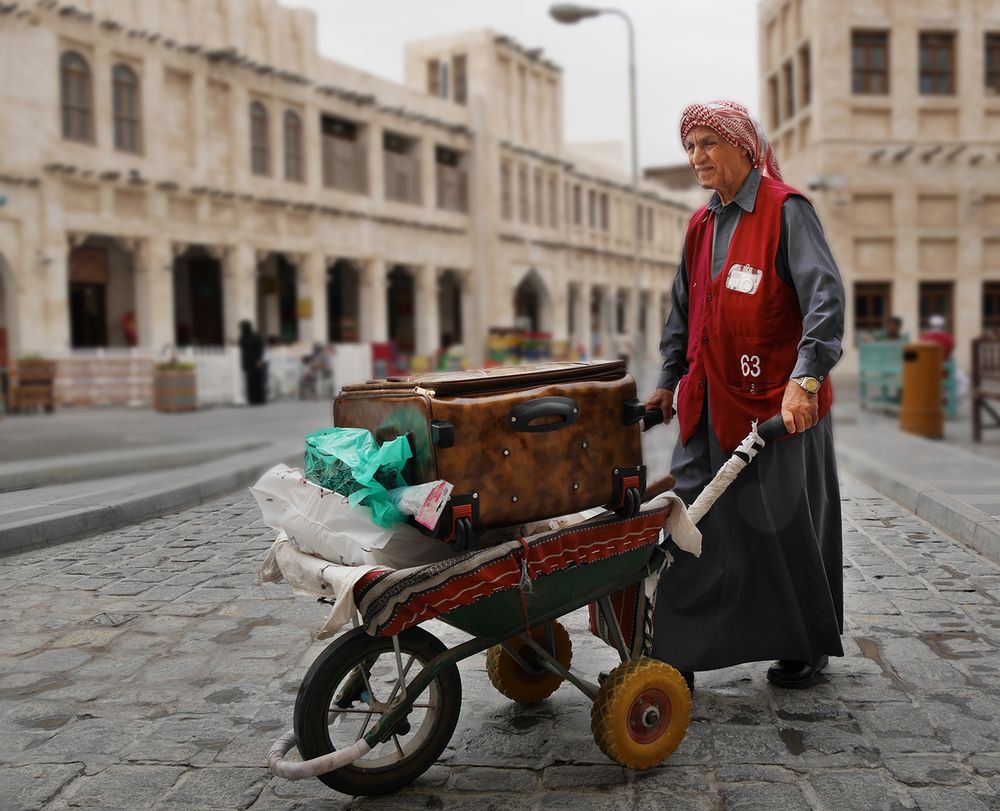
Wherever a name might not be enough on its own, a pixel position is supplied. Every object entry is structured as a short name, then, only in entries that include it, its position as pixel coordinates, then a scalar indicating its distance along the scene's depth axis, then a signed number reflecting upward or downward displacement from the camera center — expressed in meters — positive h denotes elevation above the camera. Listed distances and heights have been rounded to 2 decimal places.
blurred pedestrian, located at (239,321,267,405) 22.45 -0.19
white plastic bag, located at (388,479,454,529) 2.75 -0.38
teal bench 16.78 -0.51
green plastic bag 2.87 -0.31
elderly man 3.59 -0.36
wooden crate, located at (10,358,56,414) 19.09 -0.48
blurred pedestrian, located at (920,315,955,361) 16.27 +0.07
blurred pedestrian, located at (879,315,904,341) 18.58 +0.27
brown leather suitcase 2.86 -0.23
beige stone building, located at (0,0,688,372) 23.95 +4.84
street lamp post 26.17 +7.98
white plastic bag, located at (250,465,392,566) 2.89 -0.45
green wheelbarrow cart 2.79 -0.82
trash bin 13.57 -0.61
